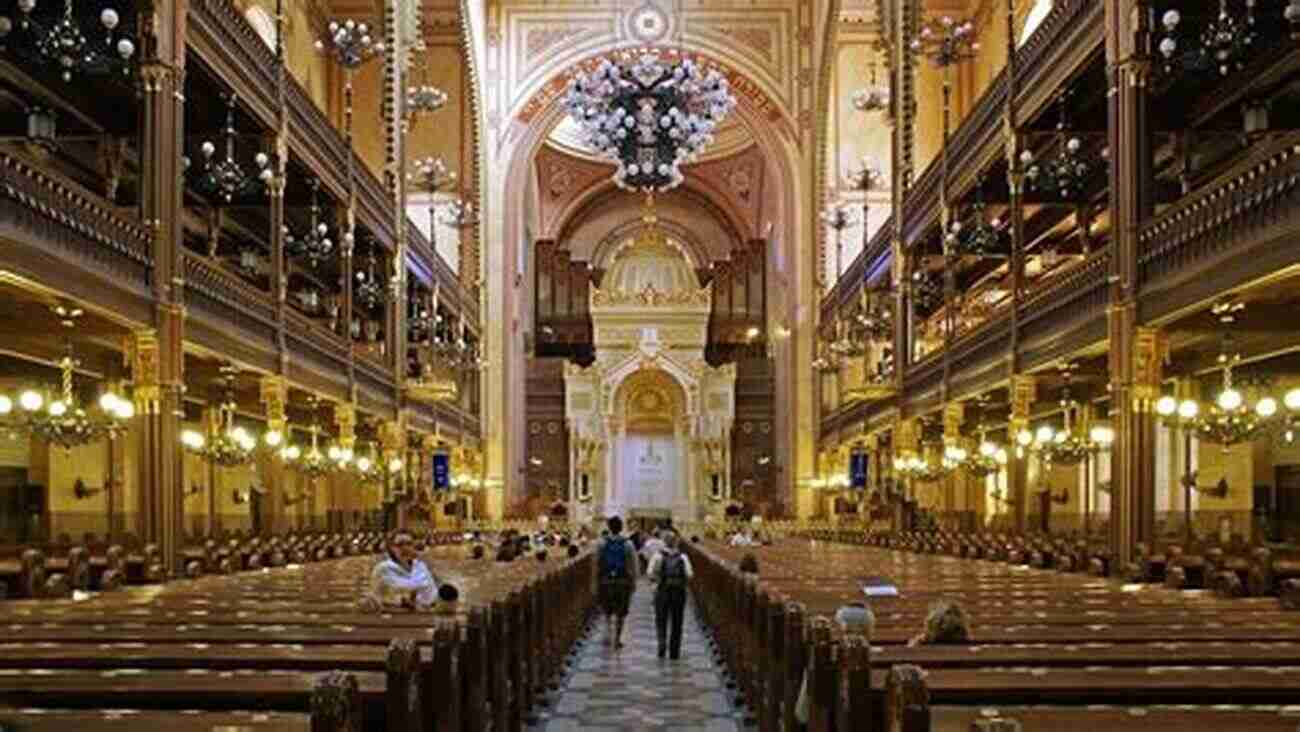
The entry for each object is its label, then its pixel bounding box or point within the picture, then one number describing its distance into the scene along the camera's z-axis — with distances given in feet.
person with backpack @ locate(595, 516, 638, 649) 60.75
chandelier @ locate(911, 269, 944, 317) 106.11
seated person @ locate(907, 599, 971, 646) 23.94
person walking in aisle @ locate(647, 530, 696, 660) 54.90
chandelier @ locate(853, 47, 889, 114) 122.31
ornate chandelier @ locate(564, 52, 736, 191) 98.02
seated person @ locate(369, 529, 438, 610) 32.17
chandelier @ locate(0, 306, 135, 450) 57.98
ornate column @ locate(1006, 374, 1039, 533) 74.38
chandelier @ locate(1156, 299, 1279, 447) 58.75
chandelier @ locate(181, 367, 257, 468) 74.23
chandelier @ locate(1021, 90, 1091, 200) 69.77
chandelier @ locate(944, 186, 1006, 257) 84.79
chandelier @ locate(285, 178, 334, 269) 86.43
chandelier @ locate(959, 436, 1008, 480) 88.69
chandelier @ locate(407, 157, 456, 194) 121.60
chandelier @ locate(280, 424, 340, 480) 87.10
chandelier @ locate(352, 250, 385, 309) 103.35
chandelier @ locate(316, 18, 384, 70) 93.30
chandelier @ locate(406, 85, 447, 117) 116.98
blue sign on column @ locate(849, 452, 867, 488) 130.41
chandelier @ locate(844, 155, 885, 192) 135.54
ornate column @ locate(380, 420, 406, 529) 106.73
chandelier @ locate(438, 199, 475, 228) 138.72
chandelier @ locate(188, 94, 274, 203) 65.62
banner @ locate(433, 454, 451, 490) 126.31
